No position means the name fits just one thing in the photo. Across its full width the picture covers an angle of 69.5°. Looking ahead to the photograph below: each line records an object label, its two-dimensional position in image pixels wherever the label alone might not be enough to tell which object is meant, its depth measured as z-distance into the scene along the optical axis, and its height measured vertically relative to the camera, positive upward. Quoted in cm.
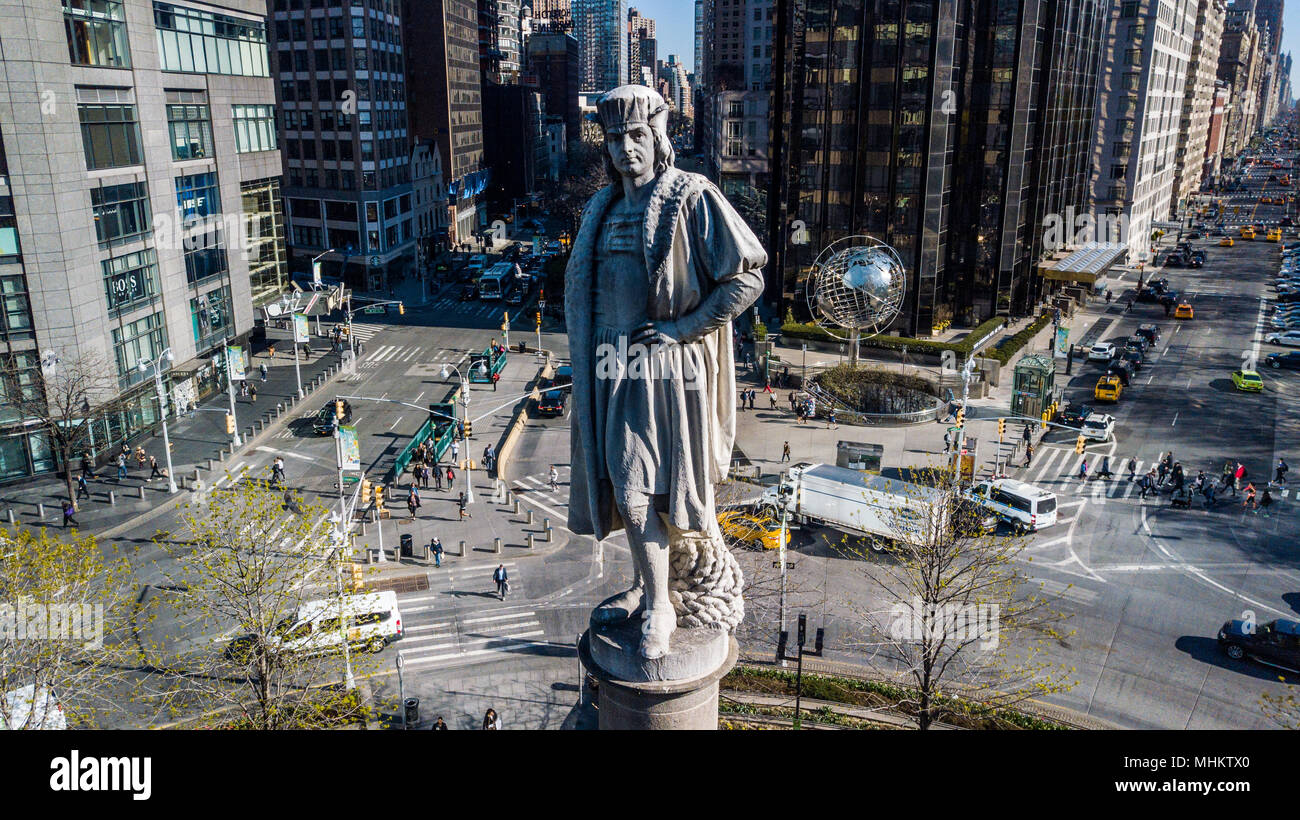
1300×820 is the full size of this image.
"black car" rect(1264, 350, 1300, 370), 6712 -1459
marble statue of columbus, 1145 -227
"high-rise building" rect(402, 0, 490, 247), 11425 +820
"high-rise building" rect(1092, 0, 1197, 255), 9562 +508
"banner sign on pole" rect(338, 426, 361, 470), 4153 -1259
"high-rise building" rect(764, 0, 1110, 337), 6669 +97
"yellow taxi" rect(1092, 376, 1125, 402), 5759 -1424
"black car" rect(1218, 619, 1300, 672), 2859 -1473
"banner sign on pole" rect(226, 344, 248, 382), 5378 -1161
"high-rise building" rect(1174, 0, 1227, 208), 13112 +754
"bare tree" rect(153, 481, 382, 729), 1955 -1071
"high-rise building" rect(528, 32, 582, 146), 19325 +1731
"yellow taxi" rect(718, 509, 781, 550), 3469 -1459
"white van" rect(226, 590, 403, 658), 2156 -1143
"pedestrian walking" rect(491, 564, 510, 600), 3409 -1496
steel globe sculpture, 5362 -762
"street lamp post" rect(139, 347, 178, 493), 4375 -1126
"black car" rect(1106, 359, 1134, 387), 6250 -1427
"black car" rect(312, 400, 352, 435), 5275 -1464
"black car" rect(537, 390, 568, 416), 5703 -1478
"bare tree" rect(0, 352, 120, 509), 4297 -1093
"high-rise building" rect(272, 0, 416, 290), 8912 +232
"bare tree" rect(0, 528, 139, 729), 1755 -932
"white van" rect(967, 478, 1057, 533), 3919 -1445
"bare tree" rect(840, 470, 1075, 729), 2233 -1242
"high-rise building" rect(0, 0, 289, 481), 4312 -198
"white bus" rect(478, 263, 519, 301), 9031 -1228
